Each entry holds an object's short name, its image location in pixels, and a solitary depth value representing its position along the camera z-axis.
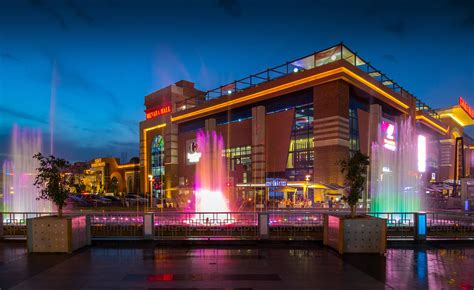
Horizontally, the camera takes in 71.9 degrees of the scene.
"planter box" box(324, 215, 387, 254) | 10.64
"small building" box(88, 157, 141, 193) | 85.19
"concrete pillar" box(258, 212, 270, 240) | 12.67
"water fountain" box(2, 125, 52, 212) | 22.08
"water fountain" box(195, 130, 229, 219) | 29.34
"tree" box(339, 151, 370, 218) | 11.73
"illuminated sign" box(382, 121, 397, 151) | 44.75
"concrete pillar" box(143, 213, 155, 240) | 12.85
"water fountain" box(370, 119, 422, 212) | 21.80
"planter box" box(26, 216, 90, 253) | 10.90
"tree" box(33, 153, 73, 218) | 11.70
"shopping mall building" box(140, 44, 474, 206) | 36.41
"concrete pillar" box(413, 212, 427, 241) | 12.43
